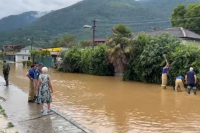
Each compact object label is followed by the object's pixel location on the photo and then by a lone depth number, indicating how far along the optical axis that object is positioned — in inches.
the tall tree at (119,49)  940.6
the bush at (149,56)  831.1
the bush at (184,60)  727.1
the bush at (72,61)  1333.7
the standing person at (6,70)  668.7
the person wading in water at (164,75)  719.7
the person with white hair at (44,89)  363.3
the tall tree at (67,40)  3324.3
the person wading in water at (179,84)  660.7
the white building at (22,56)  3245.6
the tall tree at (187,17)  1866.4
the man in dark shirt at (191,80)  607.8
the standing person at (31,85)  443.5
